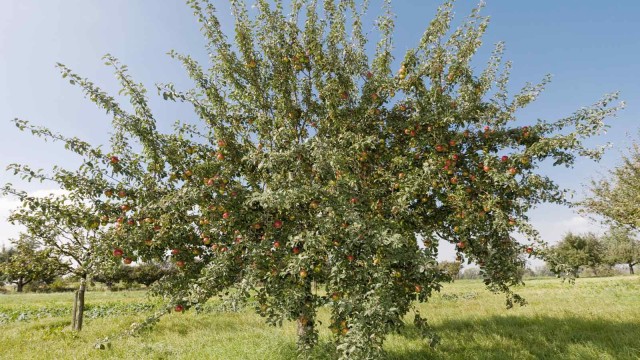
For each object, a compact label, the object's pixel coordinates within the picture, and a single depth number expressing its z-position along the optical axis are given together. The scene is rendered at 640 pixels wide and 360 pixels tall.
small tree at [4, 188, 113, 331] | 6.10
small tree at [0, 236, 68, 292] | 13.09
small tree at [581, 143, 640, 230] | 17.02
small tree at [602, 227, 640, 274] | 55.12
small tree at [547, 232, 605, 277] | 55.41
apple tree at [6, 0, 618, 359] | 5.73
